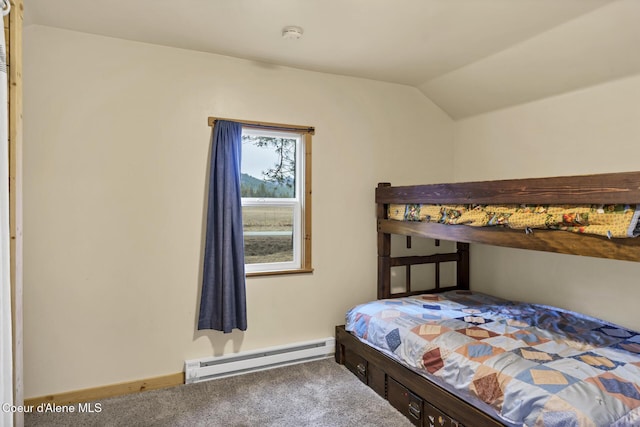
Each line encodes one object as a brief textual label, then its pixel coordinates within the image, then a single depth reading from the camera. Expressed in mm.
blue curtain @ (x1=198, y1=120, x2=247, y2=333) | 2762
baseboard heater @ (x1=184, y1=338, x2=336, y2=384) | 2764
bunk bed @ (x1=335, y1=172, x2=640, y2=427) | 1653
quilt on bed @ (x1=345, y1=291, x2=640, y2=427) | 1600
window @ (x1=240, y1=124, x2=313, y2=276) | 3090
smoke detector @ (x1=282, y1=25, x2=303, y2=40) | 2432
